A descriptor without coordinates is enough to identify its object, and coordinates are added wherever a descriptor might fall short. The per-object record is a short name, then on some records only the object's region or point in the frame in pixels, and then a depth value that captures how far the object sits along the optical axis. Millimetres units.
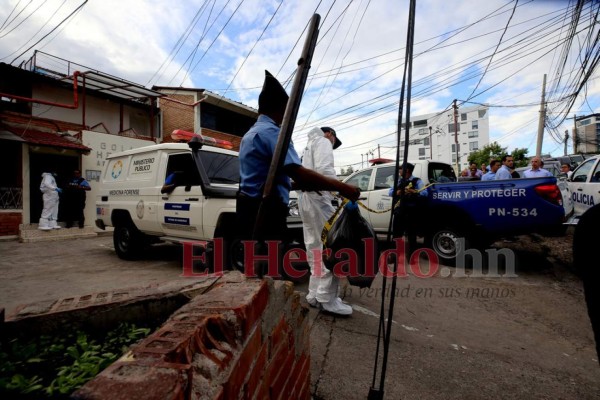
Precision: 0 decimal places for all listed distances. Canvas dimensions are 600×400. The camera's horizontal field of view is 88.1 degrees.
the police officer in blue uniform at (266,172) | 1854
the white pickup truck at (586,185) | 5762
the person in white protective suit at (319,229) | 3014
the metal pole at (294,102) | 1168
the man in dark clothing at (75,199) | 9109
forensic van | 4273
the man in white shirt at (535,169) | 6548
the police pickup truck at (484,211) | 4148
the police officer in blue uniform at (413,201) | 5227
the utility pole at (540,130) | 16188
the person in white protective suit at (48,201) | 8594
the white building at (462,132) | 59531
